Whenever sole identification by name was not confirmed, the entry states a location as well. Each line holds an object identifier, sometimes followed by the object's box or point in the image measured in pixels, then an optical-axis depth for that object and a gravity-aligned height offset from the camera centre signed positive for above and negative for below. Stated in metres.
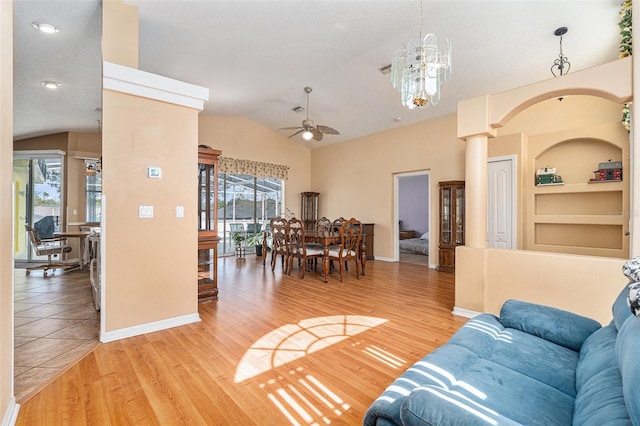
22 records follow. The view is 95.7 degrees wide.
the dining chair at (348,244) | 4.76 -0.53
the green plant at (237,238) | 7.23 -0.62
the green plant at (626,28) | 2.69 +1.77
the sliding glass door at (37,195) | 6.52 +0.42
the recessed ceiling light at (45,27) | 3.00 +1.97
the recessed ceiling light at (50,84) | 4.28 +1.93
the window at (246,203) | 7.45 +0.29
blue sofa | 0.86 -0.70
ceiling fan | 5.02 +1.47
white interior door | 4.97 +0.18
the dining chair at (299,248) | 4.93 -0.60
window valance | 7.10 +1.19
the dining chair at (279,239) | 5.17 -0.48
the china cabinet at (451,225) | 5.59 -0.22
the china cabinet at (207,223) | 3.66 -0.12
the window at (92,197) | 6.80 +0.39
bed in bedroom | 7.83 -0.89
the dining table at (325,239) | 4.74 -0.44
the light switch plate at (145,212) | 2.73 +0.01
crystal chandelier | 2.60 +1.32
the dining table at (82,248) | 5.18 -0.67
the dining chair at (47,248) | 4.99 -0.64
